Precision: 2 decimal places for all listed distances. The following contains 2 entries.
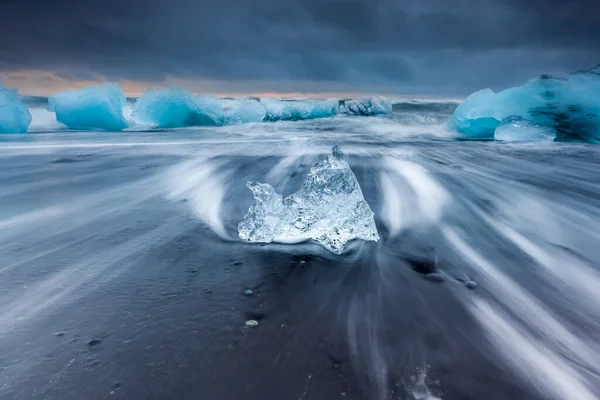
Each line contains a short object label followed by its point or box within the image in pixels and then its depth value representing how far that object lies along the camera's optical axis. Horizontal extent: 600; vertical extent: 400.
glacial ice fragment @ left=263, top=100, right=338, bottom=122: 21.83
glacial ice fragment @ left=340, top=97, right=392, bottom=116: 25.95
